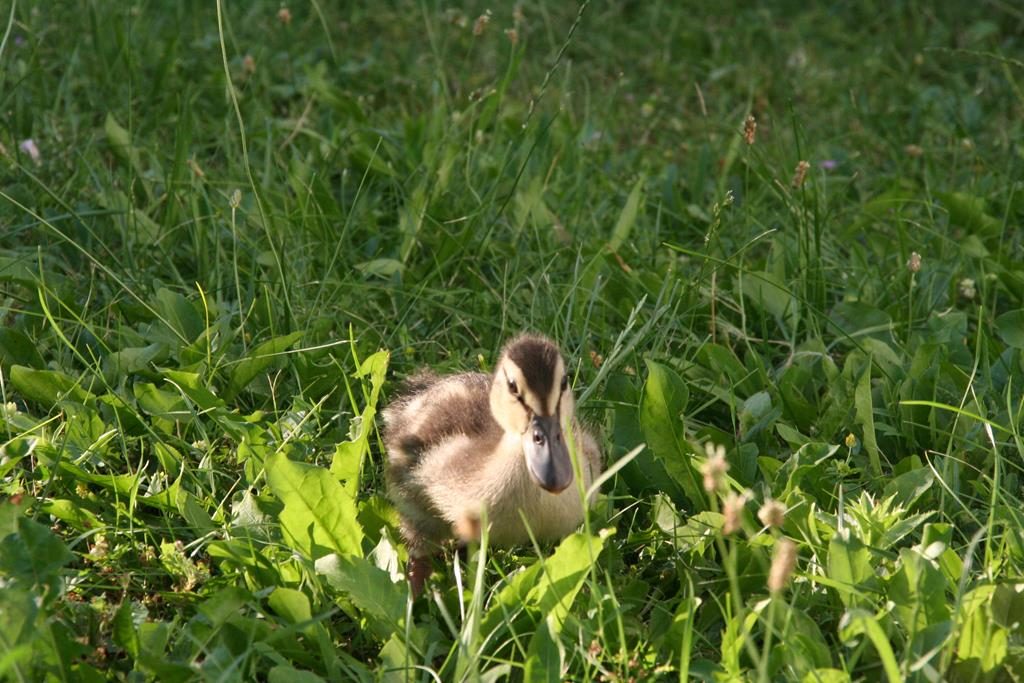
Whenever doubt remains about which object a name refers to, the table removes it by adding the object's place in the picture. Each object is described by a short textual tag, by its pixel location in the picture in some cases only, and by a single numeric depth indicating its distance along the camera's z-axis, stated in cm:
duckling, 280
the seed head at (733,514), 176
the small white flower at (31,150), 432
